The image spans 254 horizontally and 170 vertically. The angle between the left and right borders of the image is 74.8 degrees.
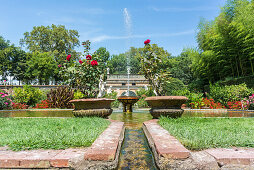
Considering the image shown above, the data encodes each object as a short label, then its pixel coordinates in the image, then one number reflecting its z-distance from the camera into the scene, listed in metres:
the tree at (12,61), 32.38
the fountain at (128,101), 8.56
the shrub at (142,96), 13.34
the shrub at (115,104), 13.28
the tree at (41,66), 30.22
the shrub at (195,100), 10.44
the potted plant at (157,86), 4.31
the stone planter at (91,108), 4.58
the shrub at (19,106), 11.55
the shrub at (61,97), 10.69
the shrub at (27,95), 12.83
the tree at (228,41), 11.19
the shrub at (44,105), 11.13
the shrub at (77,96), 10.76
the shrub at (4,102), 10.42
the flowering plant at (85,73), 5.32
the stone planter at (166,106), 4.26
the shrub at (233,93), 10.92
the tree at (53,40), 31.41
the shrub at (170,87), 14.93
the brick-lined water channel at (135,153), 1.91
